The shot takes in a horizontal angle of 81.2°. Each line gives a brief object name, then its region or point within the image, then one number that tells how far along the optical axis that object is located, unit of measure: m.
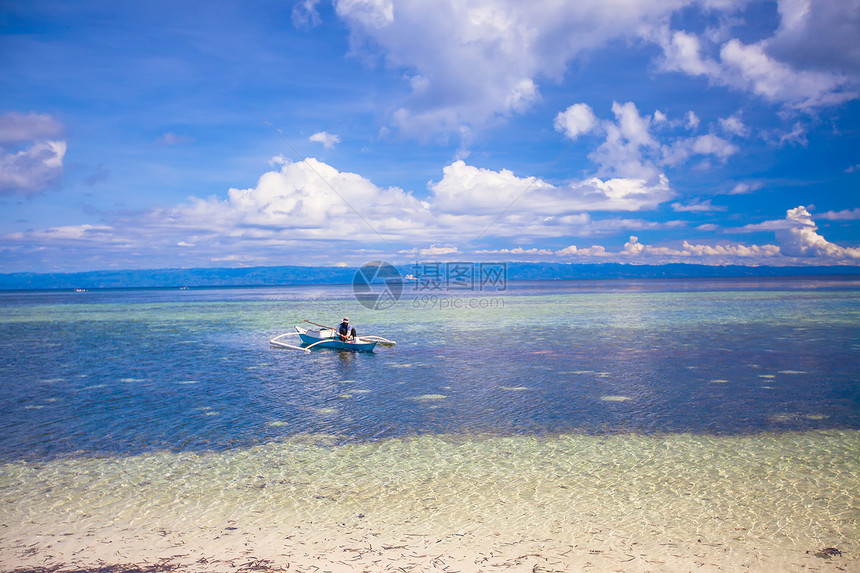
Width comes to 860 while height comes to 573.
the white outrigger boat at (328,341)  24.66
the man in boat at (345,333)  25.23
